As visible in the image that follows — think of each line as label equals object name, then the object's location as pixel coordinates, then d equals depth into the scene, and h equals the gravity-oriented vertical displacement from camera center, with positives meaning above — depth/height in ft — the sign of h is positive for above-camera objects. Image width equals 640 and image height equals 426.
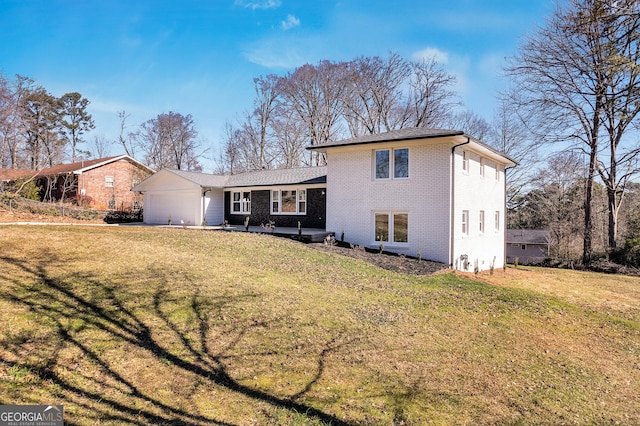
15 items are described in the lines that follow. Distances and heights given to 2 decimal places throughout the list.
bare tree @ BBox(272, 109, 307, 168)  115.85 +26.42
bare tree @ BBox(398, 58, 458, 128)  101.09 +36.18
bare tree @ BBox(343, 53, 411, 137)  104.47 +38.75
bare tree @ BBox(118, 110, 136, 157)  126.82 +29.00
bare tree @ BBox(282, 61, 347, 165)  106.02 +37.90
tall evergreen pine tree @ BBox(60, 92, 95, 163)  133.80 +37.79
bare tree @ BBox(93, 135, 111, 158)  134.62 +26.59
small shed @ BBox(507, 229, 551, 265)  110.73 -7.41
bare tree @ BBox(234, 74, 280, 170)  118.73 +32.15
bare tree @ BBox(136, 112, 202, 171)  135.54 +30.20
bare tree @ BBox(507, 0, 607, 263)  61.41 +25.72
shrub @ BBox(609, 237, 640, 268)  61.87 -5.91
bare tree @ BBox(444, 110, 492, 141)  111.24 +30.36
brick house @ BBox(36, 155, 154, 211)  97.81 +9.67
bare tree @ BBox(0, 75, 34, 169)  75.25 +23.61
